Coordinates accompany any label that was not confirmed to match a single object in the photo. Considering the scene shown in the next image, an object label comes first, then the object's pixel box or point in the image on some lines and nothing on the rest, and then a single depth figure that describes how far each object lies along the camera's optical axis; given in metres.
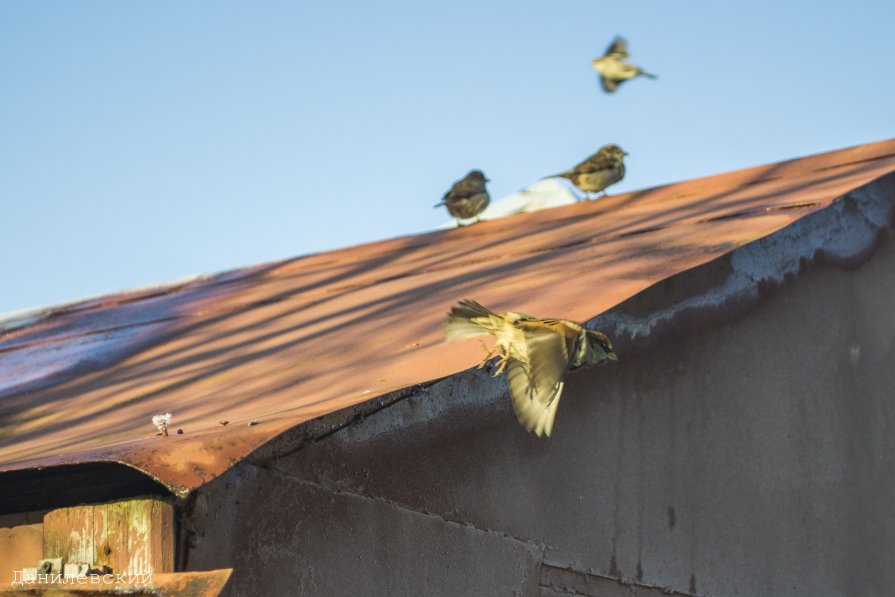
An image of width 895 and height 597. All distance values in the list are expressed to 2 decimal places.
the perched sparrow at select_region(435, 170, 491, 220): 21.73
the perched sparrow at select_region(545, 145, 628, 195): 19.97
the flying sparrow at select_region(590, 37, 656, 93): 18.22
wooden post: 5.99
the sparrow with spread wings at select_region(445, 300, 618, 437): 6.70
